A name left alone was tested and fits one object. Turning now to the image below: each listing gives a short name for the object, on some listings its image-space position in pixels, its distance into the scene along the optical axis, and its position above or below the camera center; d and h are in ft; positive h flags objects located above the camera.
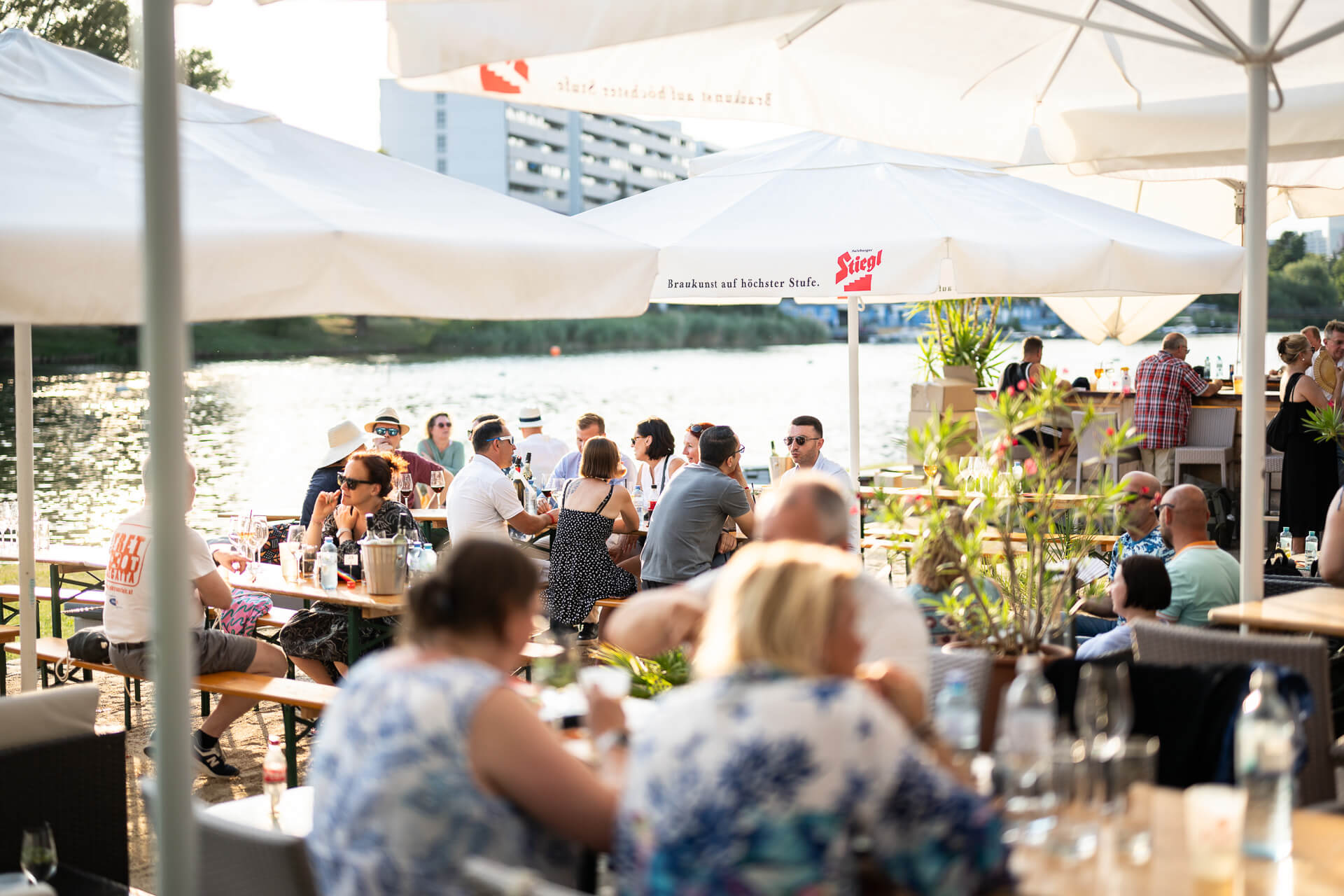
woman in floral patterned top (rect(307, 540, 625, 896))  7.27 -2.05
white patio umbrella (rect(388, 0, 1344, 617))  12.55 +3.72
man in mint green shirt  15.26 -1.82
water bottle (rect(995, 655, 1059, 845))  7.85 -2.11
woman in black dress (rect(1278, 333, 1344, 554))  30.09 -1.22
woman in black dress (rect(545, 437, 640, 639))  22.16 -2.07
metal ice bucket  18.43 -2.07
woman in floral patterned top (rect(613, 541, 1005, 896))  6.36 -1.81
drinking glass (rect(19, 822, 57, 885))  10.04 -3.31
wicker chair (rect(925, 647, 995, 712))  10.95 -2.15
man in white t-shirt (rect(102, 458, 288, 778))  16.65 -2.71
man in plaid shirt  34.73 +0.44
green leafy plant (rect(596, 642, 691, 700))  15.88 -3.15
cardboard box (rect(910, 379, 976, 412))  46.70 +0.62
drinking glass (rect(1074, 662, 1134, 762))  7.98 -1.85
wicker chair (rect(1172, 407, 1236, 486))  34.86 -0.72
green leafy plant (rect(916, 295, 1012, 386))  48.34 +2.63
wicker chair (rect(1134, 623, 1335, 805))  10.60 -2.04
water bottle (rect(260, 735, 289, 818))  10.29 -2.80
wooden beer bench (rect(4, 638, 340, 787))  16.25 -3.47
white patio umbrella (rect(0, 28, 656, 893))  7.08 +1.54
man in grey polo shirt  21.35 -1.65
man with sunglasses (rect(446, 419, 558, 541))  23.70 -1.45
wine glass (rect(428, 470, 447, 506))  29.35 -1.45
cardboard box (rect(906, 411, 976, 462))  42.92 -0.29
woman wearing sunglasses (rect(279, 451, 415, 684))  20.07 -1.90
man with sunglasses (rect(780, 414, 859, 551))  23.13 -0.52
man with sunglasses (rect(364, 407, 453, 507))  29.84 -0.50
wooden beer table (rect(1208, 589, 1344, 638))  12.28 -1.97
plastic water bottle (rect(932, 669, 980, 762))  8.35 -1.96
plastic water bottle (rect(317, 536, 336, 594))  19.13 -2.21
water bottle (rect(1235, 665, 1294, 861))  7.53 -2.11
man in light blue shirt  29.25 -0.87
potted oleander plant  12.41 -1.01
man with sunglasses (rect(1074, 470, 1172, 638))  18.22 -1.80
